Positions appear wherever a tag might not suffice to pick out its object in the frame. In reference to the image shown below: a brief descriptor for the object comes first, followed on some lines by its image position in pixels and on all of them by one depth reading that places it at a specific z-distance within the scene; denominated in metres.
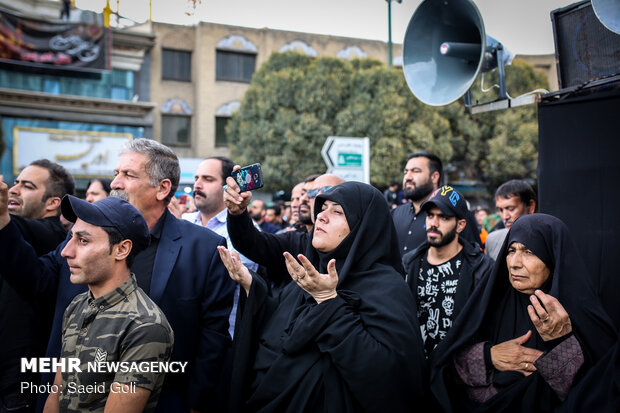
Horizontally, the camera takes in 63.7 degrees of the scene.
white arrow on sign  8.59
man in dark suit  2.46
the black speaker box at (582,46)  3.23
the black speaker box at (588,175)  3.01
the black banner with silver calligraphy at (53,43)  17.81
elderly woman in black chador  2.27
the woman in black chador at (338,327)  2.22
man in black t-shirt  3.19
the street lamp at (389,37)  18.58
